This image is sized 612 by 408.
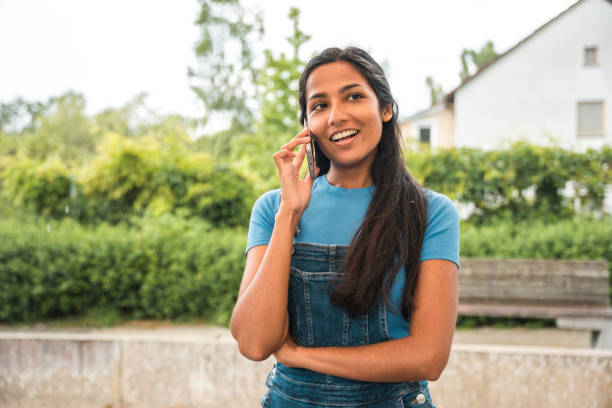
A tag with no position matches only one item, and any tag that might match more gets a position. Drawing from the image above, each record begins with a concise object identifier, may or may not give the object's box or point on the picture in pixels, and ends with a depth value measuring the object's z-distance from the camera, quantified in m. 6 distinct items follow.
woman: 1.41
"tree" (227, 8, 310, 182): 8.28
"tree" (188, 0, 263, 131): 23.06
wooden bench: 4.49
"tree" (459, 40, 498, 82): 43.27
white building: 19.67
